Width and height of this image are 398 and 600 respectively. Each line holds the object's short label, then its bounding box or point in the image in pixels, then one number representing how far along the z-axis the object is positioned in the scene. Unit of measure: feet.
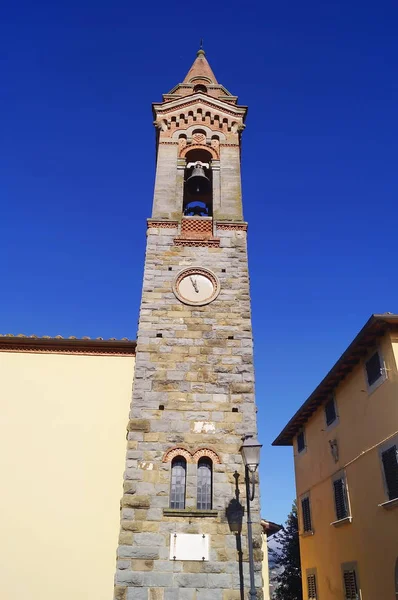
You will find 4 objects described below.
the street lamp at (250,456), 22.97
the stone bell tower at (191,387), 24.70
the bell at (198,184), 40.71
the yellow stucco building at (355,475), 33.12
